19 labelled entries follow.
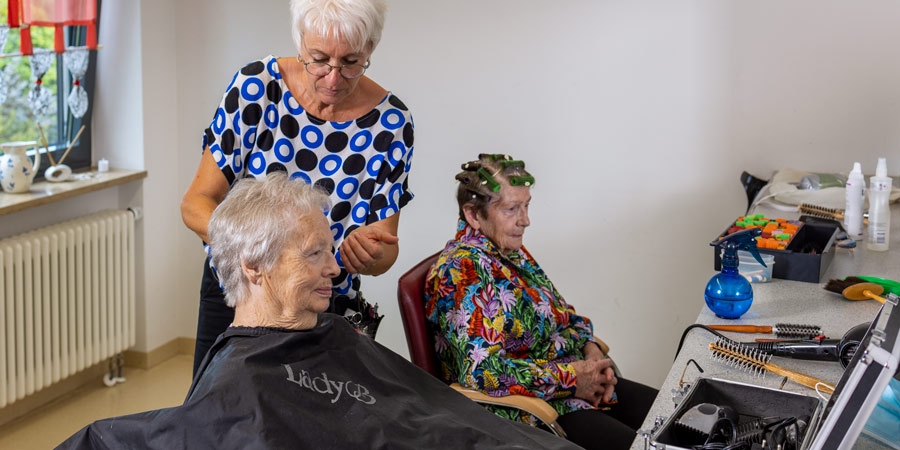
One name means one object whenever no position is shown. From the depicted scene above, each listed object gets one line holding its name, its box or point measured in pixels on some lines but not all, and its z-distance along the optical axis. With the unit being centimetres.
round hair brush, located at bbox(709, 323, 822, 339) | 197
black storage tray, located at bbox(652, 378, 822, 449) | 153
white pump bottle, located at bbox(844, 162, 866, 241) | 260
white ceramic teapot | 318
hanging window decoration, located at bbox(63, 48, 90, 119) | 349
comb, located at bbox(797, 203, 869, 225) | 281
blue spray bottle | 210
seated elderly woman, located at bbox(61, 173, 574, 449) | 155
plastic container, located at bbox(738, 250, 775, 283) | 239
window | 332
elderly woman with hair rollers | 219
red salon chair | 213
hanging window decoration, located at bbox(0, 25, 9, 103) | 328
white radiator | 318
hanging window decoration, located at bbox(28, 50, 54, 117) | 336
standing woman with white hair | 212
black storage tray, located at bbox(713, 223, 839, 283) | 236
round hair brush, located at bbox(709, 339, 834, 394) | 174
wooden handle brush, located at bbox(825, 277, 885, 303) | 219
